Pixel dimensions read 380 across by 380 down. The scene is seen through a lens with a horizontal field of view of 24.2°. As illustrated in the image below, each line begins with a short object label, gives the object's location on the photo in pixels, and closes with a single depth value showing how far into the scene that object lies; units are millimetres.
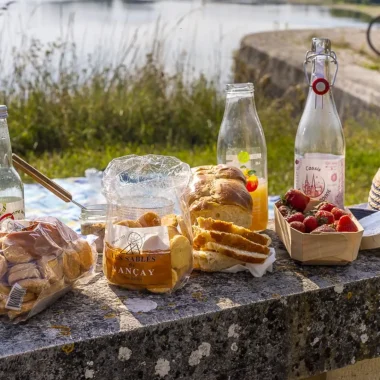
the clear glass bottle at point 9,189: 1388
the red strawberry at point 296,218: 1370
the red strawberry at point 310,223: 1339
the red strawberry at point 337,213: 1380
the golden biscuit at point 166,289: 1259
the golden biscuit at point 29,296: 1176
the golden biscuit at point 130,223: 1259
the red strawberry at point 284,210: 1424
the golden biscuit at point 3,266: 1179
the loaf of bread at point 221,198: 1417
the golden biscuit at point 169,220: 1279
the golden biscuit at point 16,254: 1186
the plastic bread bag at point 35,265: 1173
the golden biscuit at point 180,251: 1245
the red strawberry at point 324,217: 1354
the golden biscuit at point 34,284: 1171
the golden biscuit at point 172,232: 1255
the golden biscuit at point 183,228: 1283
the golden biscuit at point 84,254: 1261
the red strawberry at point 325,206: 1403
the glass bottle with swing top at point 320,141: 1490
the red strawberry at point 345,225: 1338
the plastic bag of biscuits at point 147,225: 1231
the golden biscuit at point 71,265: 1228
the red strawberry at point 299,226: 1343
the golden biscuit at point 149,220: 1262
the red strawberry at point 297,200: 1432
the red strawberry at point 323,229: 1323
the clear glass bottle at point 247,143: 1530
